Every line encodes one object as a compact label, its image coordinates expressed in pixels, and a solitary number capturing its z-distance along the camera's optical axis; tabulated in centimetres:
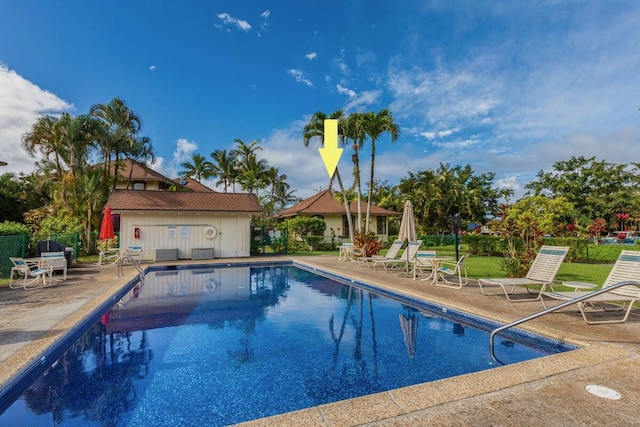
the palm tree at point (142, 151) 2294
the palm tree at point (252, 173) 3411
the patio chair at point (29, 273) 903
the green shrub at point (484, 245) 2008
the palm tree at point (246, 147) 3578
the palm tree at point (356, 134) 1906
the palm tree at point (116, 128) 2120
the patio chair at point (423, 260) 1003
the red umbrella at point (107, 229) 1405
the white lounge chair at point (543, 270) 694
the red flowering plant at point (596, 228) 1753
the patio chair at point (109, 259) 1463
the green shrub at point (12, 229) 1140
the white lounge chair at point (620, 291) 540
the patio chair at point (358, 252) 1454
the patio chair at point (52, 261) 996
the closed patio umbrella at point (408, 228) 1198
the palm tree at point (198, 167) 3988
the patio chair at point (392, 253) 1267
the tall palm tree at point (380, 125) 1878
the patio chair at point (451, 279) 873
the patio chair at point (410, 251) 1136
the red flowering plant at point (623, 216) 2173
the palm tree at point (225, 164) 3828
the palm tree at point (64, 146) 1933
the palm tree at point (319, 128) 2009
